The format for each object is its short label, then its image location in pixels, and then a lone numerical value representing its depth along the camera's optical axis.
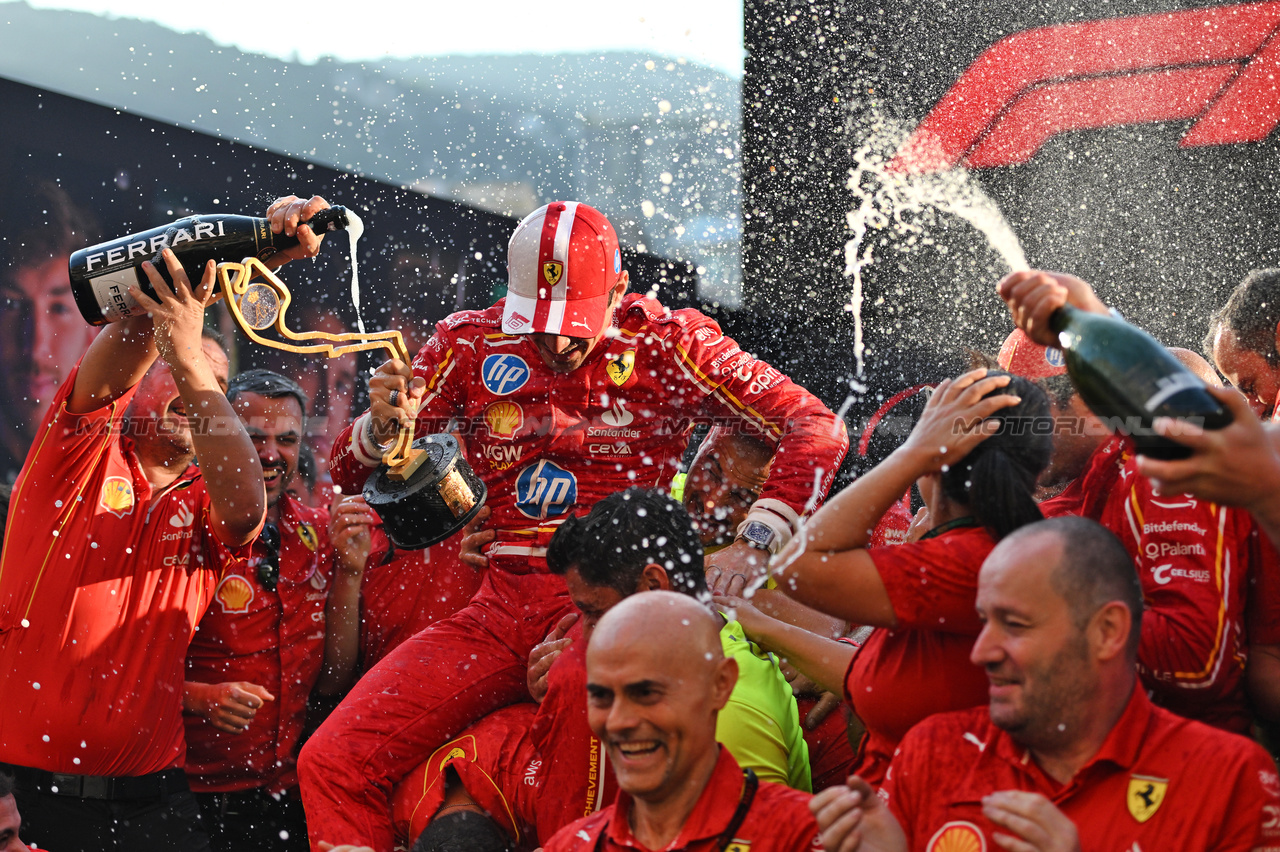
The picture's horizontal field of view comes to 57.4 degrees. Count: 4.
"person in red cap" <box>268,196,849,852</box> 3.18
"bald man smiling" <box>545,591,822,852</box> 2.09
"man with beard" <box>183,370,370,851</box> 3.75
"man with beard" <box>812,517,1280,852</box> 1.78
